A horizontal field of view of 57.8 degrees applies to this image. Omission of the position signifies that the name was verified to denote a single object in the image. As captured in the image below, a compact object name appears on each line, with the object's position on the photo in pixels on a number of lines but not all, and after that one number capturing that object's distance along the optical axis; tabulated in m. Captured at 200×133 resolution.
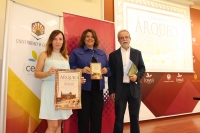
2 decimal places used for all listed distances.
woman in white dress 1.81
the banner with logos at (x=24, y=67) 2.04
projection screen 3.92
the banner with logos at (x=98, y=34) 2.39
